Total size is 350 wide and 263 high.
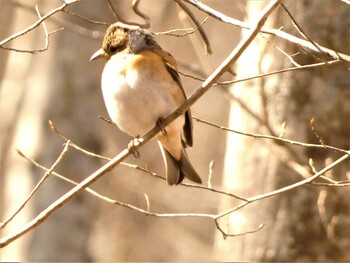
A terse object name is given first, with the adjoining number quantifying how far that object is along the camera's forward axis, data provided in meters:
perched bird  7.98
